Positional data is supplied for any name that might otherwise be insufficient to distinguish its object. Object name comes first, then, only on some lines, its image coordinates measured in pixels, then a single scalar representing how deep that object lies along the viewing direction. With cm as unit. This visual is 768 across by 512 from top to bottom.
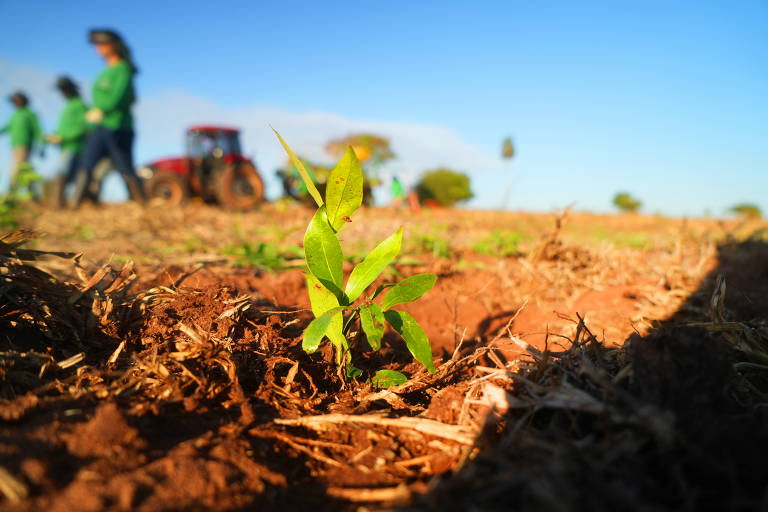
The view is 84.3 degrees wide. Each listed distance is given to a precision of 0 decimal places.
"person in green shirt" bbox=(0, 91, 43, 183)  779
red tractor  991
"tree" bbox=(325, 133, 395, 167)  2090
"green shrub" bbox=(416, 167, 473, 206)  2302
